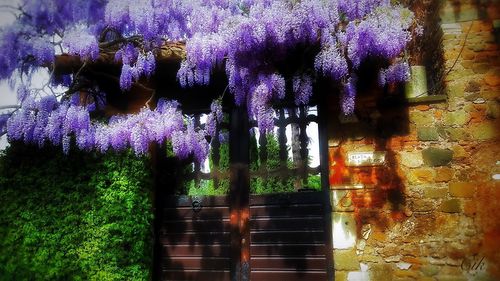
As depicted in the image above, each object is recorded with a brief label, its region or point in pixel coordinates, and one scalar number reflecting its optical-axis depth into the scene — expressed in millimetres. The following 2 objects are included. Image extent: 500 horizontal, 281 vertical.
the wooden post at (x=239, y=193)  3984
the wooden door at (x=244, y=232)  3857
